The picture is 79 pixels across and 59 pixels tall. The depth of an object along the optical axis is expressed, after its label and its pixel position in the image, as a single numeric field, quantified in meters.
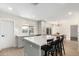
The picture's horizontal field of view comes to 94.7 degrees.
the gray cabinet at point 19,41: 2.62
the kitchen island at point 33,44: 2.65
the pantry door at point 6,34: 2.59
